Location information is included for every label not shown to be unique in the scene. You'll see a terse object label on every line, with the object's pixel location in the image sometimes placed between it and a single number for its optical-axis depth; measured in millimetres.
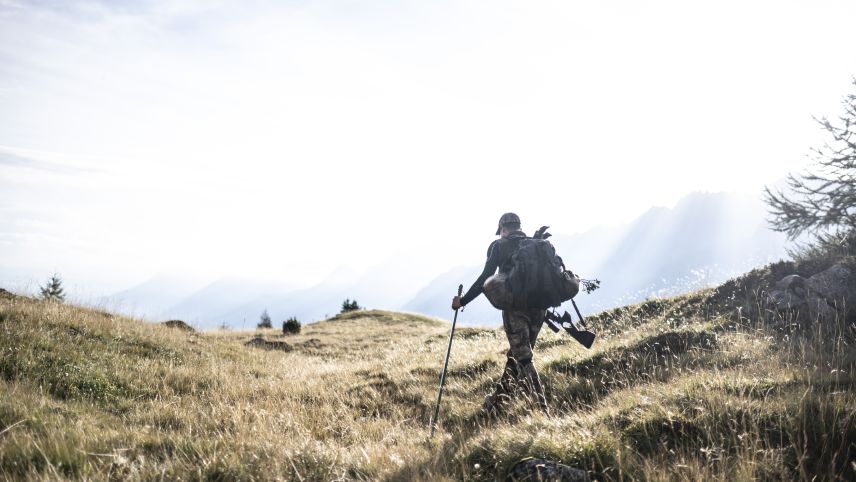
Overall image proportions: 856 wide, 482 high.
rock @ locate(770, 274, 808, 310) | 9844
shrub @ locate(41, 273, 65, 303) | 34203
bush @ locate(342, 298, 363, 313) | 42862
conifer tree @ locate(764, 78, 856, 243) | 15094
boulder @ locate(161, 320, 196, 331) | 17997
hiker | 6461
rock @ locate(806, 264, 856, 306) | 9430
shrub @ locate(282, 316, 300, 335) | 25500
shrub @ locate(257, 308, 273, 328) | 37581
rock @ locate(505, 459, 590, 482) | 3570
